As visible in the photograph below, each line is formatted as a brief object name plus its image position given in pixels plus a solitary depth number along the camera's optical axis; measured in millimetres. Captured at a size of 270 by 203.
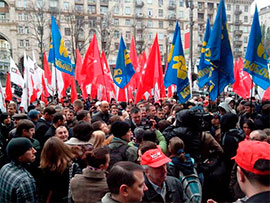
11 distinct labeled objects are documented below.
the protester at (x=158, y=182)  2475
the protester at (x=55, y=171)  2943
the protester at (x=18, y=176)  2785
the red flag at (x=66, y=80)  11552
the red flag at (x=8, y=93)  11188
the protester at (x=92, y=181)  2600
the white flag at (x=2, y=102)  7991
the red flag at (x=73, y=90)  10867
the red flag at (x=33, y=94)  10938
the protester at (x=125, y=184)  2010
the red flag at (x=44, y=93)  12481
